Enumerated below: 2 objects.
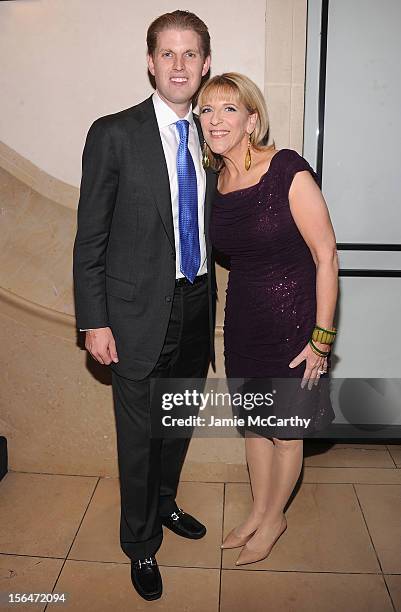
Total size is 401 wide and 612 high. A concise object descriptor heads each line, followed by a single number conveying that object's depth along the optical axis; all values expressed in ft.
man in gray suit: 7.95
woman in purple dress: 8.01
